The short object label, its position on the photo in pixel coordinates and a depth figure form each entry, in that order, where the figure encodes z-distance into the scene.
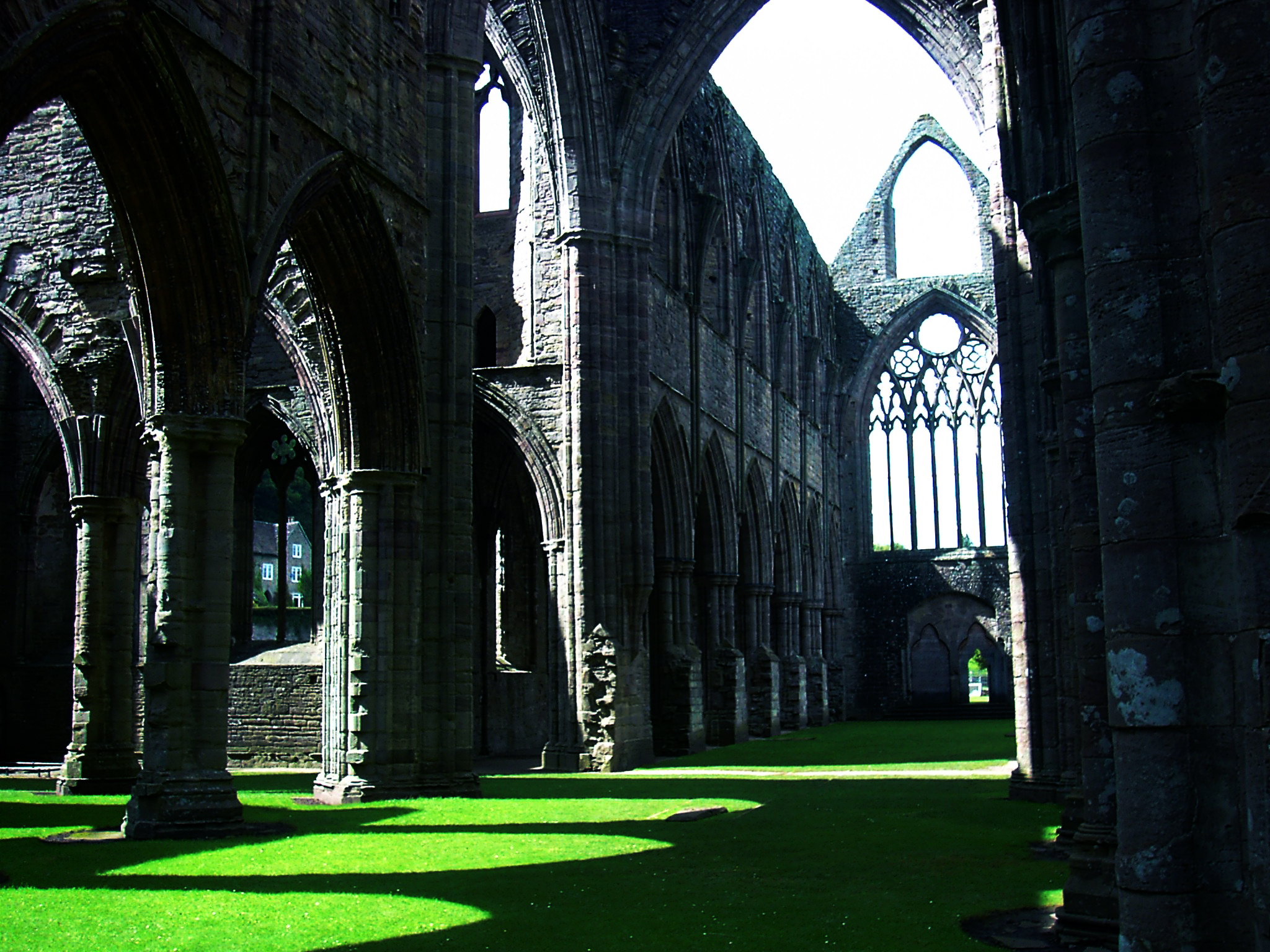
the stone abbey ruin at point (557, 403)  3.46
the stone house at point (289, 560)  48.12
